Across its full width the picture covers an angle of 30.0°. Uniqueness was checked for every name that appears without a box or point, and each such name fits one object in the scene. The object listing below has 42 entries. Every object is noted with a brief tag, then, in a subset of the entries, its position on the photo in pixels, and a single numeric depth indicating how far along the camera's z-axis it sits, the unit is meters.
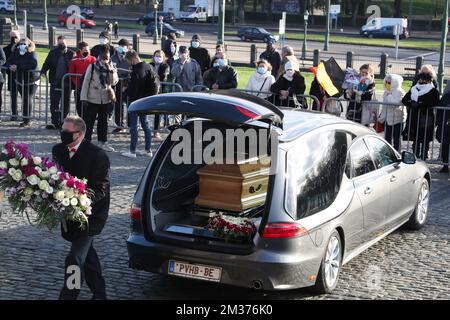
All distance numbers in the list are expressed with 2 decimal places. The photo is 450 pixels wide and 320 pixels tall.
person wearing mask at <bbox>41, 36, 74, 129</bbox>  16.58
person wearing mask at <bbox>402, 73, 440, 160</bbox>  14.32
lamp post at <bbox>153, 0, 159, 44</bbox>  50.99
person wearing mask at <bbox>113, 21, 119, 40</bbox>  54.96
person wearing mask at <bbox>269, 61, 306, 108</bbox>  15.45
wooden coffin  8.23
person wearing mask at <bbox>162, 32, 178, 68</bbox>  18.92
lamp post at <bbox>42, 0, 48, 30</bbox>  59.25
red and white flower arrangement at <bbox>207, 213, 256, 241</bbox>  7.53
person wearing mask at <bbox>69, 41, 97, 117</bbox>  16.16
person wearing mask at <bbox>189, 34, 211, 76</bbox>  19.25
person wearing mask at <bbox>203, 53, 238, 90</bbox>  16.39
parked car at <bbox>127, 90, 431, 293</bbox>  7.28
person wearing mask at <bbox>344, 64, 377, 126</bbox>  15.16
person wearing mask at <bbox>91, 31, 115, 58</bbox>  18.30
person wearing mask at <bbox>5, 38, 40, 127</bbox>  16.91
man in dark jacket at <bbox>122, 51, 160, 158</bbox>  14.66
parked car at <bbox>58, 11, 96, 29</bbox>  66.88
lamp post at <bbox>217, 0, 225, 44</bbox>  29.55
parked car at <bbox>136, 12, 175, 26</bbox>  73.19
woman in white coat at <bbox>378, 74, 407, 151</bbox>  14.88
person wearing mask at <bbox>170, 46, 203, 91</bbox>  16.78
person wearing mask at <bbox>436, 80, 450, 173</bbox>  14.42
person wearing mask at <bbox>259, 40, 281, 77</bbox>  21.31
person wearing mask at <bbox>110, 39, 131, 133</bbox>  16.61
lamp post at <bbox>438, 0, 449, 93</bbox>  28.02
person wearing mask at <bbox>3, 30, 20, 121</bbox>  17.26
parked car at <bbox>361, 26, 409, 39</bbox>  66.94
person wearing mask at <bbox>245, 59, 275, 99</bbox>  15.91
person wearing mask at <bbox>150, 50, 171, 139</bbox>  16.62
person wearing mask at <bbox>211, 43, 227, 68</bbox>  17.36
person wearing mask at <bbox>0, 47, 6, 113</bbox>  17.25
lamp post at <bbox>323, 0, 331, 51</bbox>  50.74
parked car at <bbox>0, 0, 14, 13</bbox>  81.75
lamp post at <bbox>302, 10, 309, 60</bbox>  44.65
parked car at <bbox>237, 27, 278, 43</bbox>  60.25
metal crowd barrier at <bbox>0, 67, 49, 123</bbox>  17.03
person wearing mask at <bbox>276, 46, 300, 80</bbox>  15.73
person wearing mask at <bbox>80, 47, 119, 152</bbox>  14.41
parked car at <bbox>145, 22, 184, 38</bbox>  59.22
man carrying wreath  7.18
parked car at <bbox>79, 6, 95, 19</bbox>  74.00
